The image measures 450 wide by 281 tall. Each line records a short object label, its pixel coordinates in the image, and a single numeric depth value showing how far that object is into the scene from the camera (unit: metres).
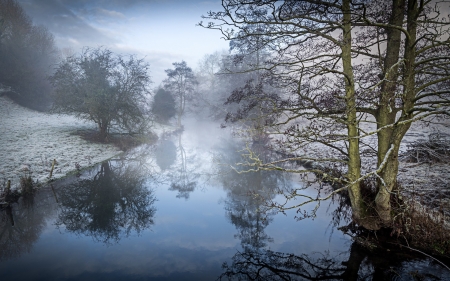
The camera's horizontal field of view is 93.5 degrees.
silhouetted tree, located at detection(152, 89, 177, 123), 34.78
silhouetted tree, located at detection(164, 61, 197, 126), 34.47
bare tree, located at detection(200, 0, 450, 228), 4.79
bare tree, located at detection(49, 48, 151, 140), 18.03
